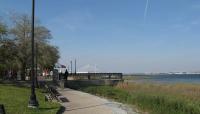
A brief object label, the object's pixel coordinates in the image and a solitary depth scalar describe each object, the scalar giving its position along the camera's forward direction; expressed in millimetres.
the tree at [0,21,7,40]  20464
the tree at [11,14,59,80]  26230
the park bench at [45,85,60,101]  12600
